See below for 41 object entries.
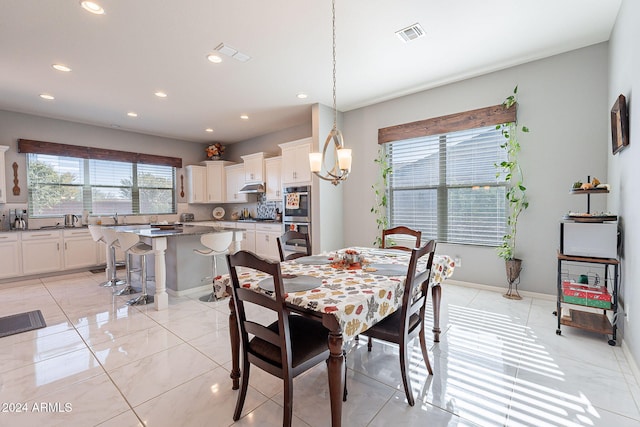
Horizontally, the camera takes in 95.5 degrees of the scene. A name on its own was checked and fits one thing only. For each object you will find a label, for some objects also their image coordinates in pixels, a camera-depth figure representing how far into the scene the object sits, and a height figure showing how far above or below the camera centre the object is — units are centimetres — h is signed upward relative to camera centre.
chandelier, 232 +40
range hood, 625 +42
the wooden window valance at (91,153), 497 +109
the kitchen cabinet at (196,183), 698 +60
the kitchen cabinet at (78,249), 501 -71
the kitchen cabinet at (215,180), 718 +68
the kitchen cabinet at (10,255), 443 -70
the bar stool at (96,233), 428 -36
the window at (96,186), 518 +46
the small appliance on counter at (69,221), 529 -21
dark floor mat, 284 -117
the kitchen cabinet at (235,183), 676 +60
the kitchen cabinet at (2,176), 463 +54
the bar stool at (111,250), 391 -62
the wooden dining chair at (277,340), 138 -73
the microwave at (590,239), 241 -30
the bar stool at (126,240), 354 -38
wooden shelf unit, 240 -104
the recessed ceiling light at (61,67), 334 +166
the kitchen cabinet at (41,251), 462 -68
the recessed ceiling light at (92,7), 235 +167
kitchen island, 341 -68
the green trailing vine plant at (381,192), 470 +24
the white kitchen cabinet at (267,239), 555 -63
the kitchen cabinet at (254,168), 620 +87
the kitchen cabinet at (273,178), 586 +61
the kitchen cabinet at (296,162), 512 +83
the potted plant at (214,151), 729 +143
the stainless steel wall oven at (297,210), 499 -5
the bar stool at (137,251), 356 -53
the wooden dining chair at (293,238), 263 -29
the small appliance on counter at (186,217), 695 -21
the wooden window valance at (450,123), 362 +114
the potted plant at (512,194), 350 +14
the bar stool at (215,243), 347 -43
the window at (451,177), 376 +42
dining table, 140 -46
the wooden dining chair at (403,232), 285 -27
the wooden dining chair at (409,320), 169 -73
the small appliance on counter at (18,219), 482 -15
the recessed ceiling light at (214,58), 323 +169
